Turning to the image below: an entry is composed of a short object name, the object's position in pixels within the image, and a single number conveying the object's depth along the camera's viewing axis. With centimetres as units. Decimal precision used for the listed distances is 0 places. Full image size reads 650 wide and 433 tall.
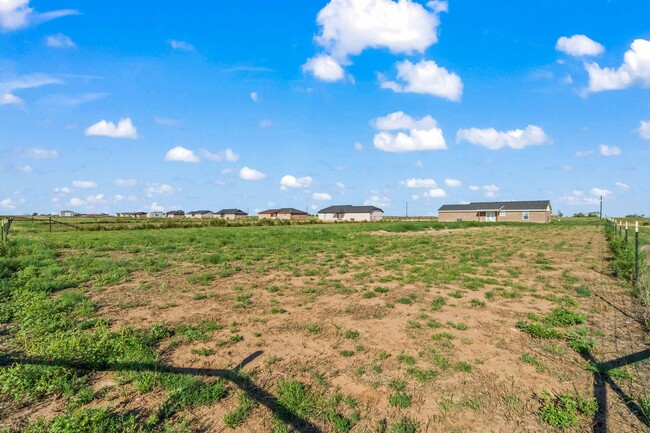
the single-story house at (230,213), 14425
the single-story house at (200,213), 15673
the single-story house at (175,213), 16041
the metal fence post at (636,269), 1061
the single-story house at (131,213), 15838
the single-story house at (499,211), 7194
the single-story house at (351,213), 10544
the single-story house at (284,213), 12815
